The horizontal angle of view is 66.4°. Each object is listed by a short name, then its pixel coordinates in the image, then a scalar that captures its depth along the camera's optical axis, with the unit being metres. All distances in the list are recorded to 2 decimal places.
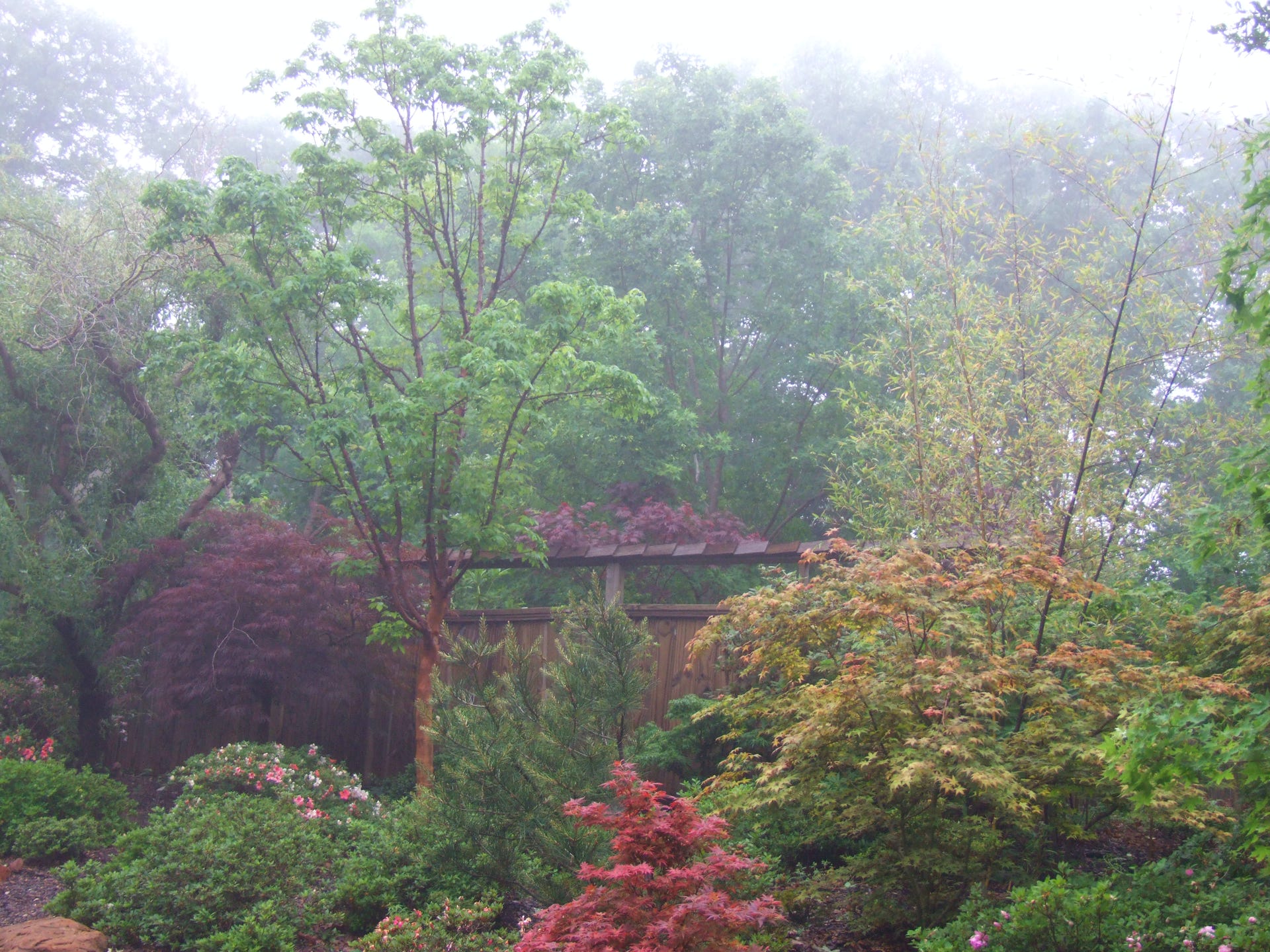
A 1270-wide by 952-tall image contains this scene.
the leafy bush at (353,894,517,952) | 4.22
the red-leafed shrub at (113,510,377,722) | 8.20
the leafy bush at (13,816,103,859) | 6.14
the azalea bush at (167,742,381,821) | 6.97
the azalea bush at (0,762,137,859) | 6.21
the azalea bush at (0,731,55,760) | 7.35
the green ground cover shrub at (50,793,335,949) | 4.72
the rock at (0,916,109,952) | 4.47
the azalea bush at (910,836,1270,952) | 3.39
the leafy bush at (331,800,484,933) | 4.82
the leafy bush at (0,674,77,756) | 8.00
